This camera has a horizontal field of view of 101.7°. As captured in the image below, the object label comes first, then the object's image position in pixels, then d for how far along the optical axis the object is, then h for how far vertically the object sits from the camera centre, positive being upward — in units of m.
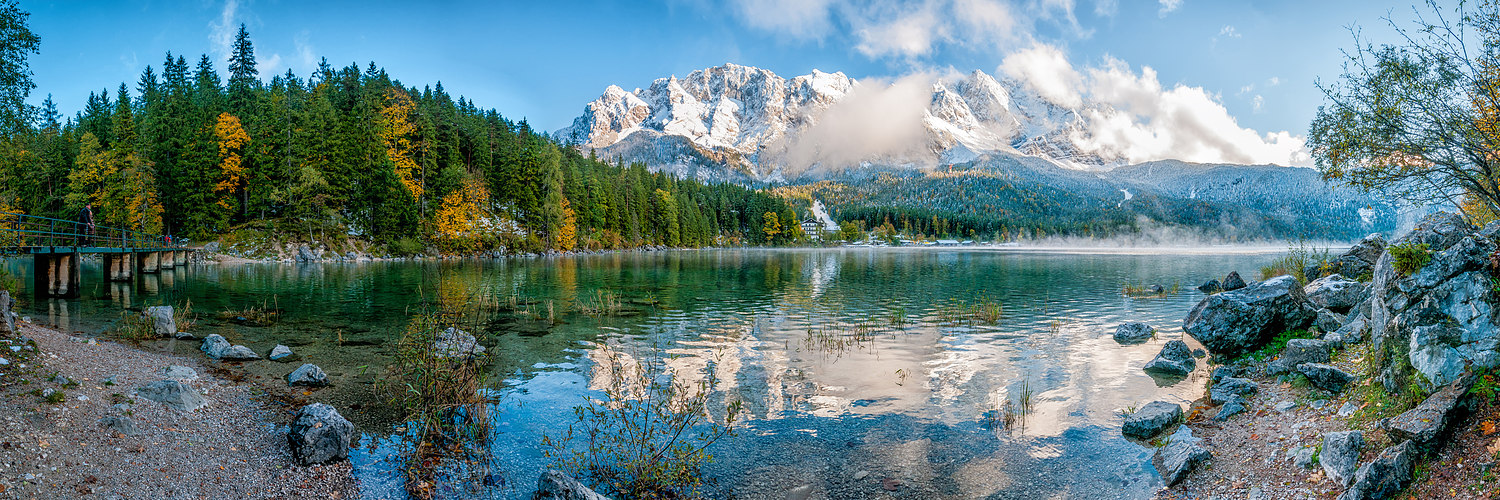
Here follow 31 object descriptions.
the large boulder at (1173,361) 16.62 -3.14
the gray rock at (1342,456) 7.55 -2.64
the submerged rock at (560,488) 8.34 -3.28
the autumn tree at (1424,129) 13.91 +2.93
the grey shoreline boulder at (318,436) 9.56 -2.94
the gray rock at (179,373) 12.76 -2.55
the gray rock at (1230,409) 11.52 -3.05
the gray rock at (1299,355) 13.06 -2.31
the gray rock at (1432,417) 7.03 -2.00
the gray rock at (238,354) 16.27 -2.72
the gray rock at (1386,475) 6.86 -2.58
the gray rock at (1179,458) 9.39 -3.35
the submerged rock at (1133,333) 21.89 -3.07
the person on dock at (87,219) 32.90 +1.87
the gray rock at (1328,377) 10.84 -2.35
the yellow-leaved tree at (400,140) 79.19 +14.64
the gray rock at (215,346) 16.43 -2.56
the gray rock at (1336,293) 17.88 -1.38
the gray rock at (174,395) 10.73 -2.54
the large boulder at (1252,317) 17.02 -1.94
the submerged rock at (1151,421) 11.68 -3.33
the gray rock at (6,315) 12.80 -1.36
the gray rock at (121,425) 9.26 -2.63
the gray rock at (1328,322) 15.54 -1.90
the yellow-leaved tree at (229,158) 65.62 +10.21
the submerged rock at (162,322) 18.69 -2.15
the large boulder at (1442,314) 7.79 -0.94
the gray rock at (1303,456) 8.35 -2.90
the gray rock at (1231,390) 12.67 -3.00
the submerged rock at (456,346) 10.99 -1.84
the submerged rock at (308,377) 13.98 -2.89
